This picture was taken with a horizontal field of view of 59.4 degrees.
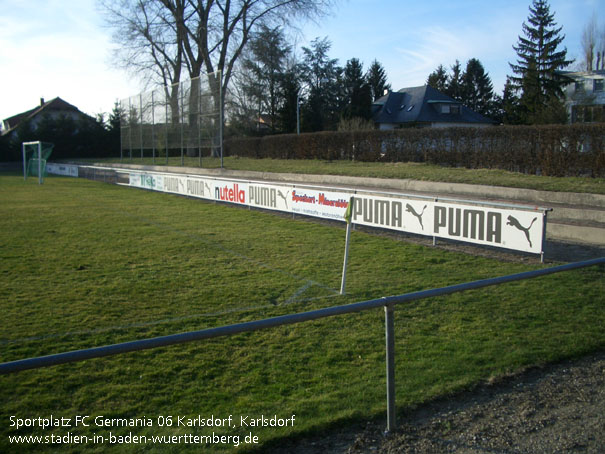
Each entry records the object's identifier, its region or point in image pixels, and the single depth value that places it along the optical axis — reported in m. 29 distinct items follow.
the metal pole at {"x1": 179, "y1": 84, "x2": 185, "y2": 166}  36.43
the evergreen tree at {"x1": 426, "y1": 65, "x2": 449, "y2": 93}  84.75
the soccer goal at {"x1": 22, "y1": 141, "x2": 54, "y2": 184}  38.09
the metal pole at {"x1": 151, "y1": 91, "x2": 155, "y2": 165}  41.66
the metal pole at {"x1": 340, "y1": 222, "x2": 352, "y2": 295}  7.71
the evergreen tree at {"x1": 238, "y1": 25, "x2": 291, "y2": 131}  58.86
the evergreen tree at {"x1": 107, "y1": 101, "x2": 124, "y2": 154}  63.69
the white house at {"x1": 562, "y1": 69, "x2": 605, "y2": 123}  46.50
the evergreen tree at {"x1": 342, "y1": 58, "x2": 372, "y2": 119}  65.06
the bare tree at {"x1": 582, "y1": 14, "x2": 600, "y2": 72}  74.31
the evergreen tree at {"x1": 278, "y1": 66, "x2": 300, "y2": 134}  61.78
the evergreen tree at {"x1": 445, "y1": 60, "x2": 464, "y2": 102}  81.88
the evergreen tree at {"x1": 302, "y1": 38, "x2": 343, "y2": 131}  67.69
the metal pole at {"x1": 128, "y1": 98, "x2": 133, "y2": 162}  46.36
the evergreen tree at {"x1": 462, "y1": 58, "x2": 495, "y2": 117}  80.62
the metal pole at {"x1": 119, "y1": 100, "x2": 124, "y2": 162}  49.22
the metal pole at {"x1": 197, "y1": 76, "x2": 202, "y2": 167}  33.59
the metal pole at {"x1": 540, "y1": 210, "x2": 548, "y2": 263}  9.17
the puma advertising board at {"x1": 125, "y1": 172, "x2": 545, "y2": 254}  9.71
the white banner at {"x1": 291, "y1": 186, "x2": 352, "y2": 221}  13.86
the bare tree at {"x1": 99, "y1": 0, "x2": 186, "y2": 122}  46.97
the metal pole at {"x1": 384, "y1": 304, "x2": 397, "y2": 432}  3.71
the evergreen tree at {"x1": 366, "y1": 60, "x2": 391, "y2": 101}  84.00
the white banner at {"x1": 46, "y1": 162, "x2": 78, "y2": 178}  42.17
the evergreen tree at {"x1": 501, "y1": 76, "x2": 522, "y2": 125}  57.80
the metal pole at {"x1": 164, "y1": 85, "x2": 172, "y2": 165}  38.37
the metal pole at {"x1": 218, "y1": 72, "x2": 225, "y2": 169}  29.31
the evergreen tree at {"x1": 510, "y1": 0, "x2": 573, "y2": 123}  54.50
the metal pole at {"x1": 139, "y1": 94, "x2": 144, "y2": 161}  43.99
